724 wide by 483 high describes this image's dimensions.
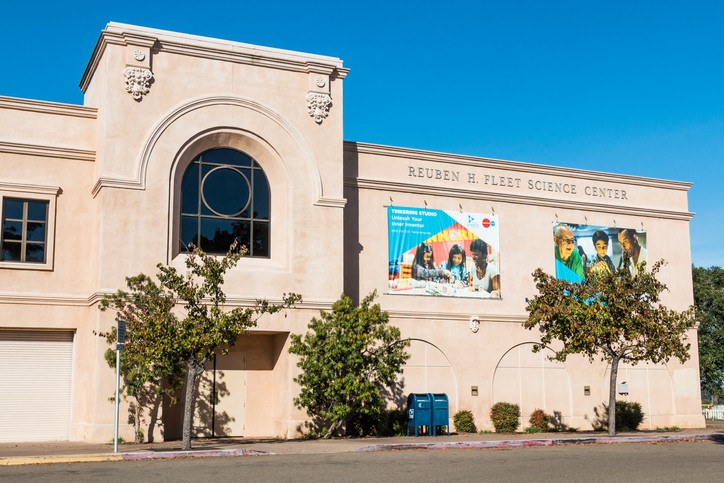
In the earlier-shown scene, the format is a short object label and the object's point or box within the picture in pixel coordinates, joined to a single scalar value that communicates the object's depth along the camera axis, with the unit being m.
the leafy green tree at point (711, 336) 56.38
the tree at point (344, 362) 25.14
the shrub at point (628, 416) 32.34
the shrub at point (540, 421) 30.75
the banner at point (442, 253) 30.22
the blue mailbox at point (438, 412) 27.39
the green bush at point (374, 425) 27.25
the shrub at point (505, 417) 29.95
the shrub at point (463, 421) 29.48
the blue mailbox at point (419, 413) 27.23
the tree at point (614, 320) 26.69
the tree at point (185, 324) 20.48
